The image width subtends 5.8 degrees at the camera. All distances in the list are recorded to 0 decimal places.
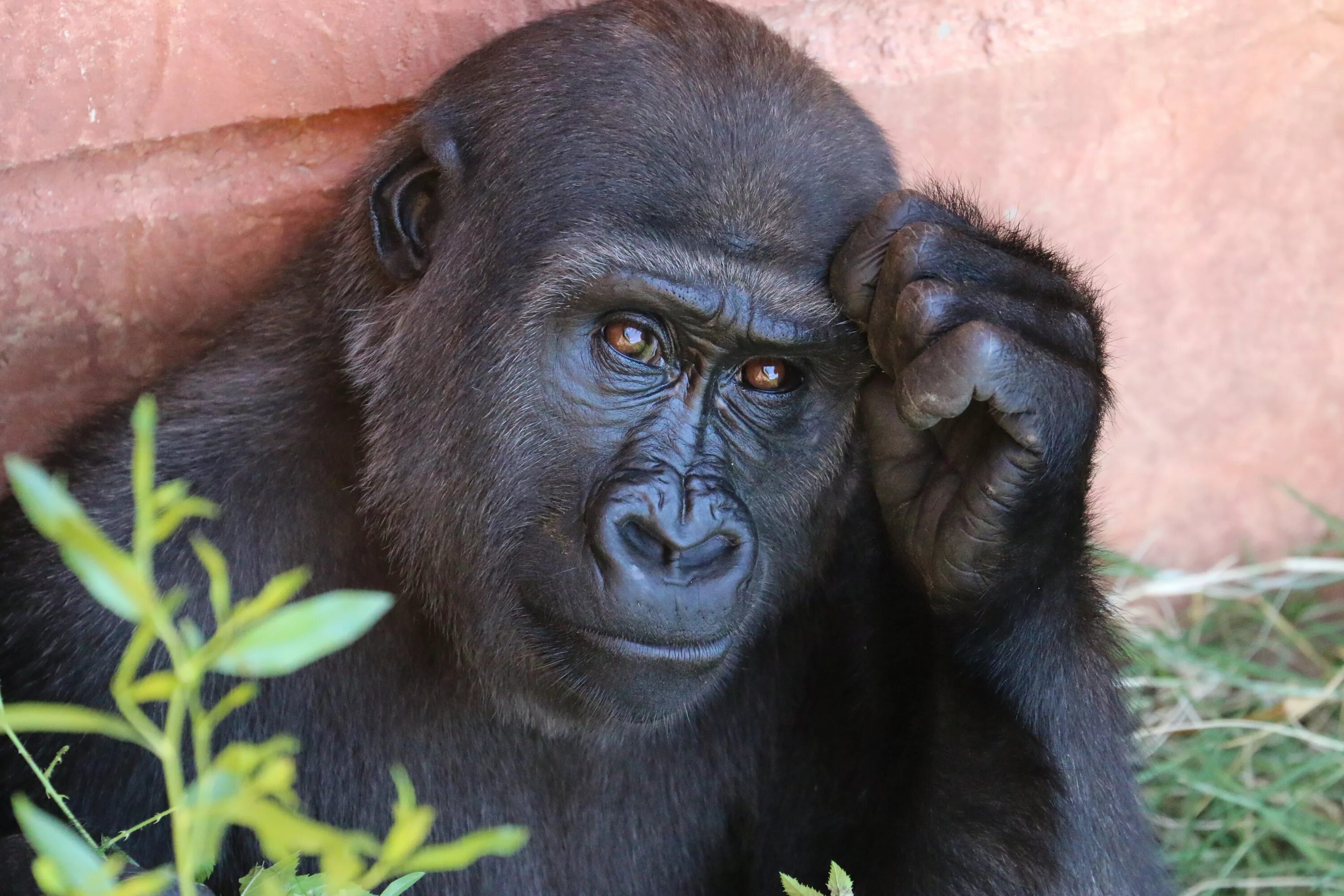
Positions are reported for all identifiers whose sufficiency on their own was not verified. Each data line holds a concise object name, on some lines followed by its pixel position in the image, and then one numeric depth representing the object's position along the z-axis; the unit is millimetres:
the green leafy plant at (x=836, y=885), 5409
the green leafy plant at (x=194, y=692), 3653
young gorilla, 5573
